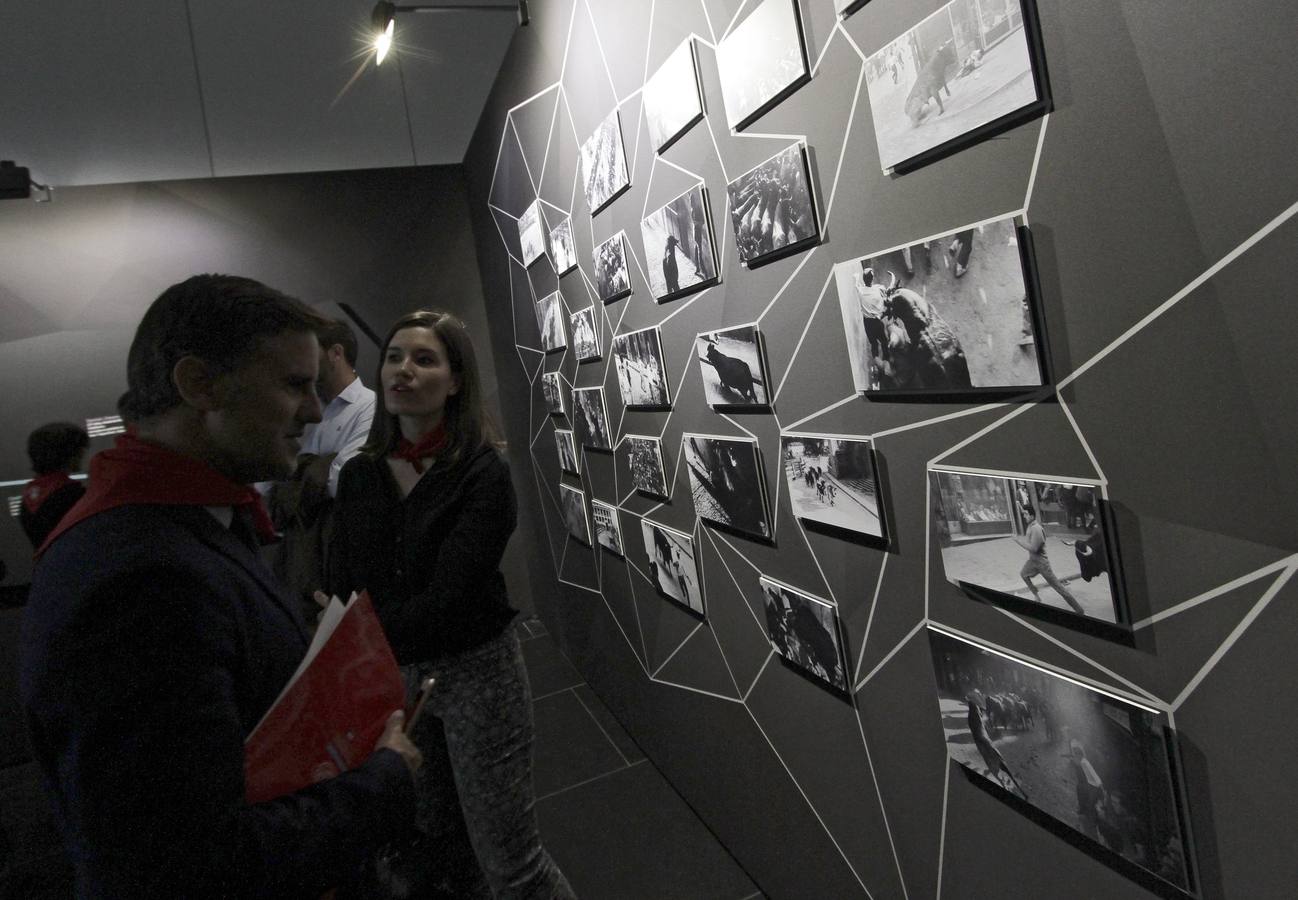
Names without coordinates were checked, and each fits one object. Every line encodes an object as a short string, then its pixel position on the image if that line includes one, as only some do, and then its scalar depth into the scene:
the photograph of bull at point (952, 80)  0.84
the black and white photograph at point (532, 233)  3.05
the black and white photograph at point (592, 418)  2.61
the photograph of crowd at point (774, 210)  1.27
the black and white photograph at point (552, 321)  2.99
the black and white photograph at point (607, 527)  2.73
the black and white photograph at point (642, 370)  2.01
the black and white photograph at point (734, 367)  1.51
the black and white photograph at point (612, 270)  2.16
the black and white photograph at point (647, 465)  2.14
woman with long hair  1.54
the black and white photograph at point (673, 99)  1.57
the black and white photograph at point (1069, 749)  0.85
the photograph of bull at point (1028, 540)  0.86
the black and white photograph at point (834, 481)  1.25
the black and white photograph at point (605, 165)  2.07
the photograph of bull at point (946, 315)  0.90
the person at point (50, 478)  3.45
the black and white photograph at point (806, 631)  1.44
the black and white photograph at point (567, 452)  3.09
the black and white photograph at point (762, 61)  1.21
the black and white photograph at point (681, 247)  1.62
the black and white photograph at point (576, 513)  3.14
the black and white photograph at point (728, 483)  1.62
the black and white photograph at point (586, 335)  2.55
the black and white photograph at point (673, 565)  2.07
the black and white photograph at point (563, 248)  2.67
